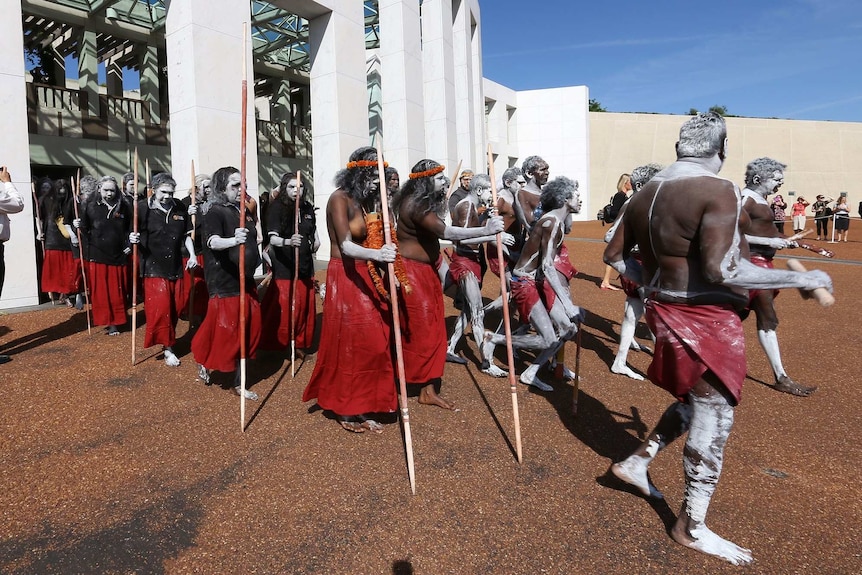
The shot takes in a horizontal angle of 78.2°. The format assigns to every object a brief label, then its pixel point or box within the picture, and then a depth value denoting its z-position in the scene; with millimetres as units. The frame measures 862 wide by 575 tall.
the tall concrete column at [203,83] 8562
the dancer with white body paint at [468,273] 5238
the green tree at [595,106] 60553
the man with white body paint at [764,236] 4215
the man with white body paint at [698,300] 2115
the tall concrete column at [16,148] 7301
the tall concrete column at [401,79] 13414
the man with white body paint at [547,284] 4234
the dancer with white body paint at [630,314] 4938
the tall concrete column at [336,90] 11461
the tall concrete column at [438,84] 15297
